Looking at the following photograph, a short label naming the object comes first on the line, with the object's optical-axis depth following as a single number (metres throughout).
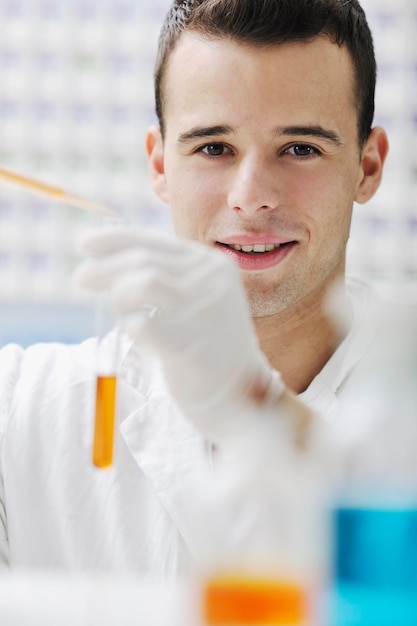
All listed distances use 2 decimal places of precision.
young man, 1.00
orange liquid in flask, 0.51
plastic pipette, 0.79
